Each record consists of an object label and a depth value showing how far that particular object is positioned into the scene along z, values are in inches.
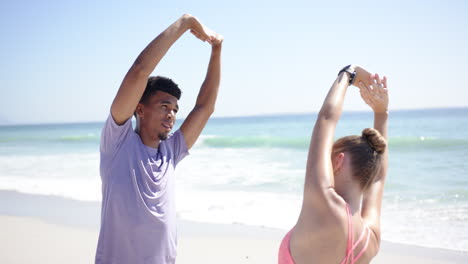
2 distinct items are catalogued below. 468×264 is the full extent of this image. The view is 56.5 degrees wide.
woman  59.4
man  82.3
